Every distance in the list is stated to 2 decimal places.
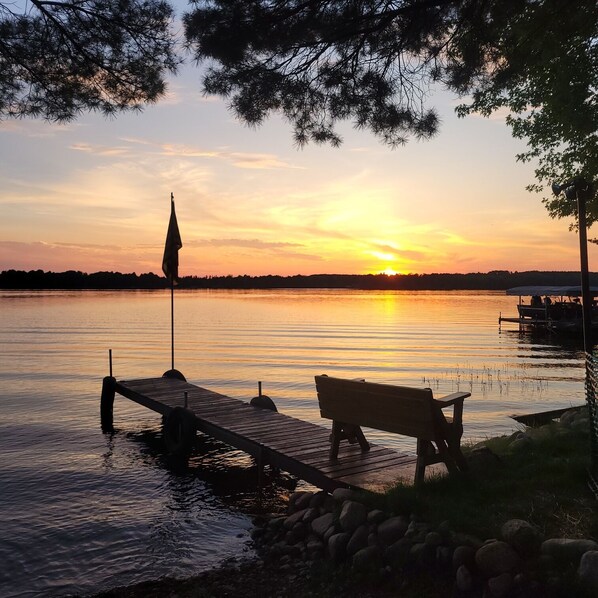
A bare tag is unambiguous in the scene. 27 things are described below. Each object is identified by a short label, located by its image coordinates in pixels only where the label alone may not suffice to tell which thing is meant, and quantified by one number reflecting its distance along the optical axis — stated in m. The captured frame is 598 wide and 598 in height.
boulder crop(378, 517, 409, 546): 6.48
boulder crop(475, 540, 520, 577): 5.55
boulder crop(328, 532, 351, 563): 6.69
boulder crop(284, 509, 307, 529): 7.91
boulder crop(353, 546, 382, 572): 6.32
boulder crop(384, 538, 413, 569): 6.18
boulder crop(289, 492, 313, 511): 8.46
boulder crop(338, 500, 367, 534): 6.95
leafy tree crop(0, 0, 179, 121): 8.50
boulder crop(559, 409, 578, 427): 11.09
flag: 17.83
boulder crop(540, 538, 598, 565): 5.46
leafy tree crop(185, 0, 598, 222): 7.98
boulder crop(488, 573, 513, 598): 5.37
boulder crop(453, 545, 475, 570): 5.76
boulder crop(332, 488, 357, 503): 7.57
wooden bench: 7.38
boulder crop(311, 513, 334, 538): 7.28
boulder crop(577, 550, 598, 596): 5.12
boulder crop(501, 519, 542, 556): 5.72
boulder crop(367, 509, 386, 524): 6.83
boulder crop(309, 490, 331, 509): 8.16
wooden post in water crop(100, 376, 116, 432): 16.86
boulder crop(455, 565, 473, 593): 5.57
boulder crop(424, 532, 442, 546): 6.07
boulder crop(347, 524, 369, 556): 6.64
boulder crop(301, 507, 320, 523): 7.78
